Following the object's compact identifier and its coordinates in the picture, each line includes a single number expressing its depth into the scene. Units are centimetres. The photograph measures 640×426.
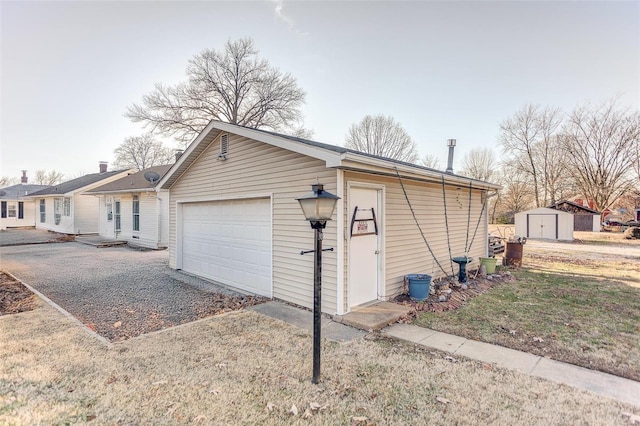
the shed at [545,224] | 1922
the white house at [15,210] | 2589
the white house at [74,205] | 1962
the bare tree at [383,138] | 2730
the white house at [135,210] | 1453
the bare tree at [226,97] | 2228
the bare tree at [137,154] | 3400
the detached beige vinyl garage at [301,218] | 536
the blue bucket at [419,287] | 613
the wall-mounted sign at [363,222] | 552
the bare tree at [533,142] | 2817
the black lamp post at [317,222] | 330
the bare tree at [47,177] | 4375
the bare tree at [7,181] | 4019
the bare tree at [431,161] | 2953
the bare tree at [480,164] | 3266
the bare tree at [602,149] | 2481
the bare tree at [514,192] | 3025
